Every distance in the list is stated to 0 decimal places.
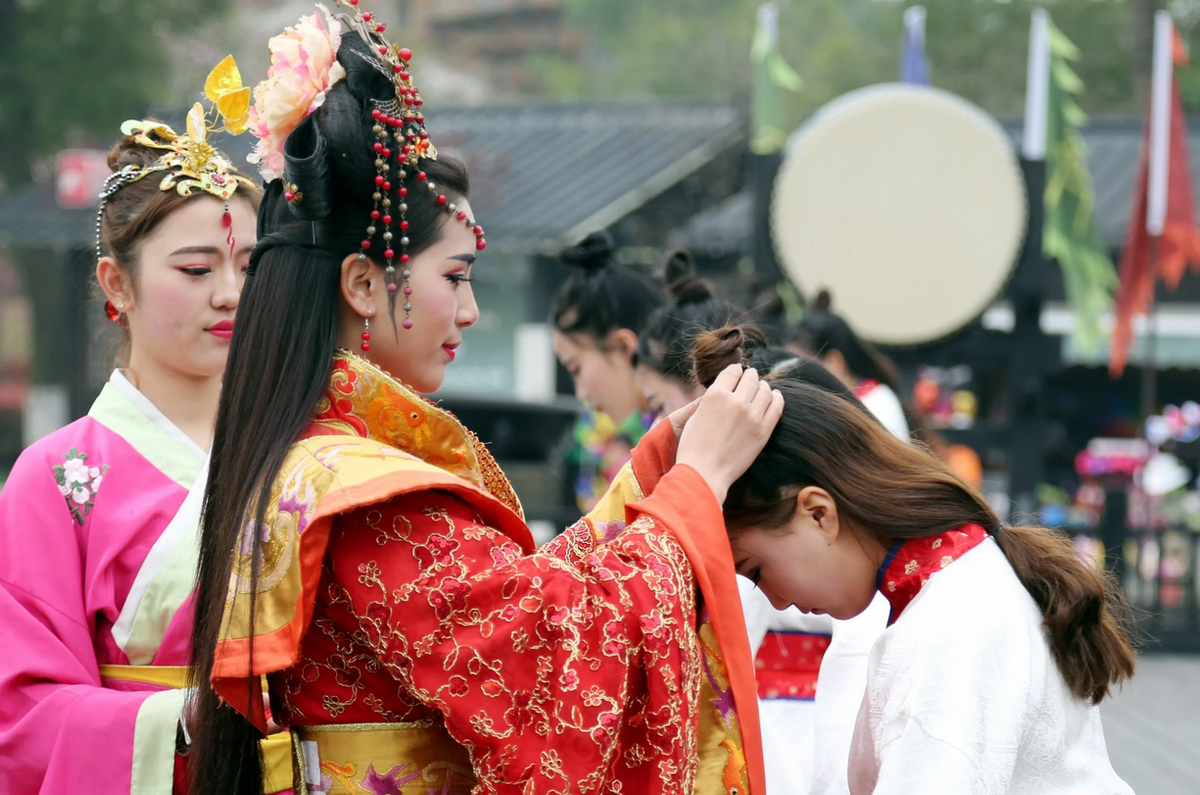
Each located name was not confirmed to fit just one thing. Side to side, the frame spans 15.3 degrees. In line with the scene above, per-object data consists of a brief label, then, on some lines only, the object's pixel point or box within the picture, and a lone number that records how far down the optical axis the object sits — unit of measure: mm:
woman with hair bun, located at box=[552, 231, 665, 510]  5369
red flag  10913
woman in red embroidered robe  3999
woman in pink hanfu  4388
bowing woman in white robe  4099
